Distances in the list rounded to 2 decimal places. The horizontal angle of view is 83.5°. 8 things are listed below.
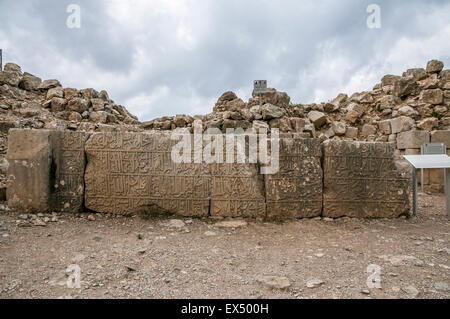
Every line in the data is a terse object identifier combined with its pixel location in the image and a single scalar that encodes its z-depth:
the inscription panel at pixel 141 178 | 3.66
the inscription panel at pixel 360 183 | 3.83
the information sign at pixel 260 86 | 6.68
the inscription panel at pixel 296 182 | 3.73
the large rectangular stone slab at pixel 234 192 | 3.73
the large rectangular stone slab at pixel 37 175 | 3.46
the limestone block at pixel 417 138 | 6.22
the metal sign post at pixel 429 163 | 3.75
